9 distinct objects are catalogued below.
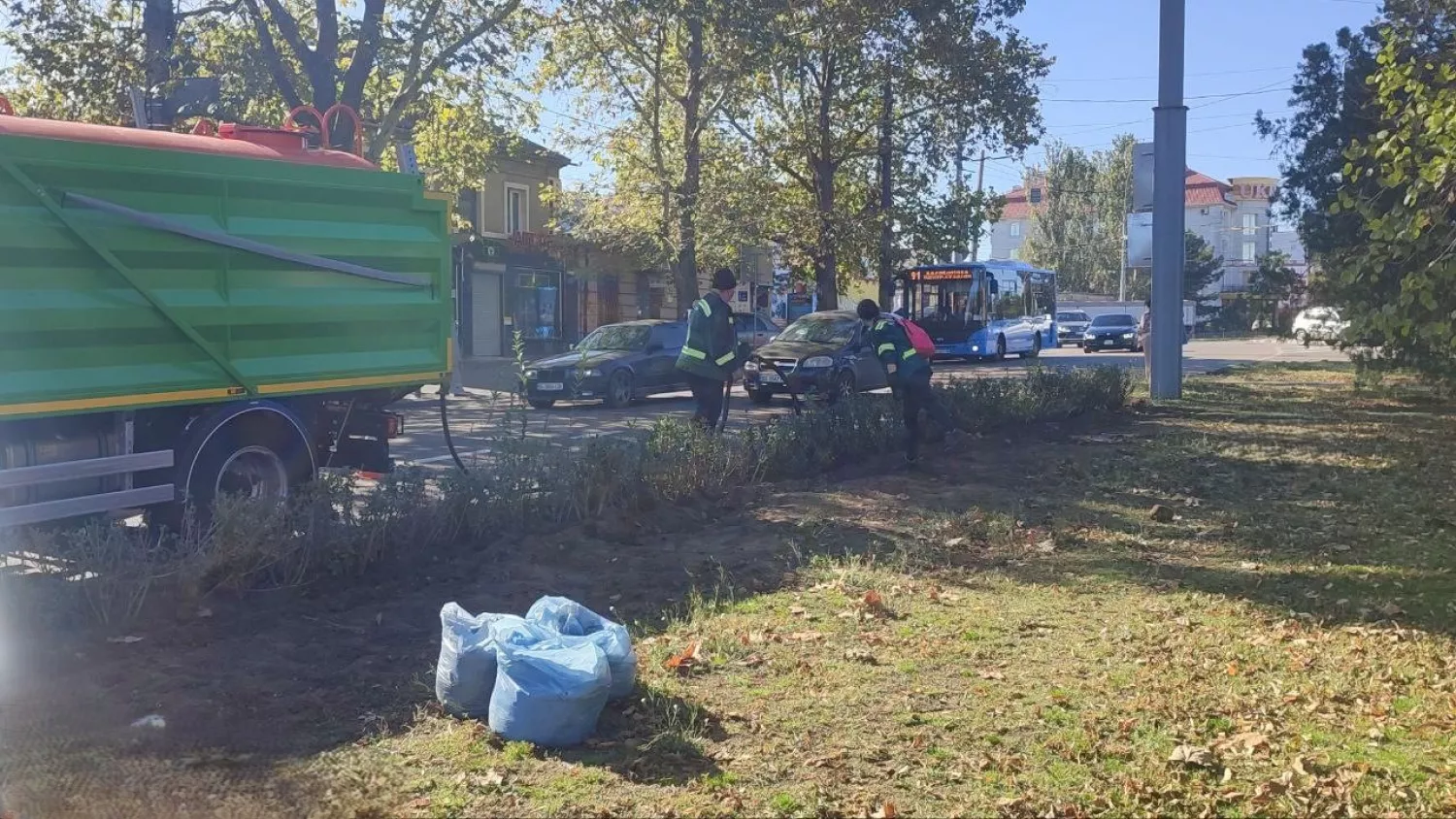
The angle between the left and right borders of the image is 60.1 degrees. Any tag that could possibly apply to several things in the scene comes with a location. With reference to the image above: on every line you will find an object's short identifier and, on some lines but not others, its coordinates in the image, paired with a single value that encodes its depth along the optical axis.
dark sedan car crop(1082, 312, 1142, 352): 47.31
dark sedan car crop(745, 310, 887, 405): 20.86
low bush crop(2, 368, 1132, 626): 6.05
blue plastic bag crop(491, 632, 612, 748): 4.53
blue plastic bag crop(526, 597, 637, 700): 4.91
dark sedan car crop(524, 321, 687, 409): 20.69
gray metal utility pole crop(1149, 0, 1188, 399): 18.38
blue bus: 36.72
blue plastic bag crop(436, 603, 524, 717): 4.83
